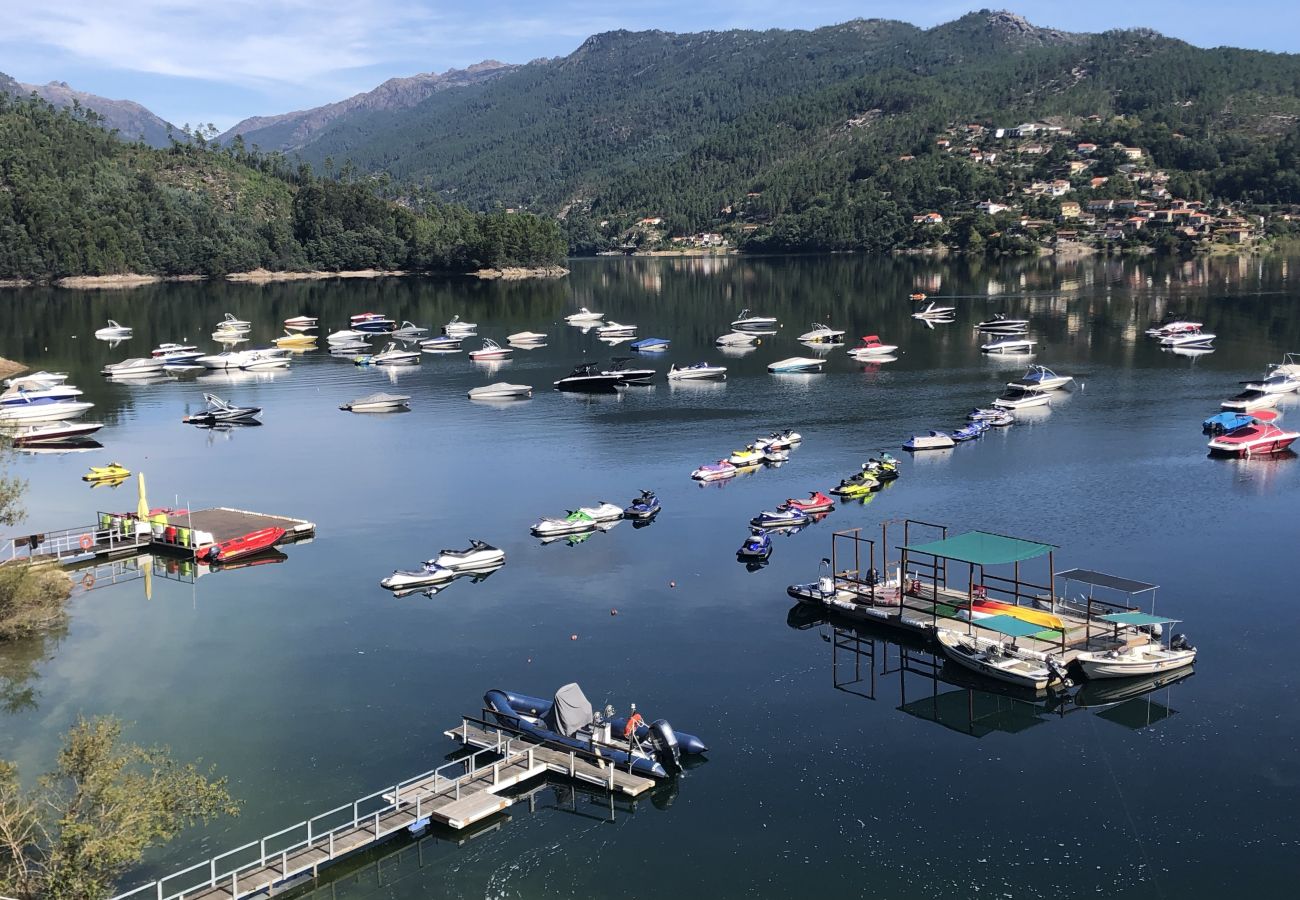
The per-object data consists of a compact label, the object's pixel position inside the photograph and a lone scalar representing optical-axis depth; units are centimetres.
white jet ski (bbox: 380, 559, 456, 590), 5141
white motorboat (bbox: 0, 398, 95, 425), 8838
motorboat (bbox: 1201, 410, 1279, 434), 7788
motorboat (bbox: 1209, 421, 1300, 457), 7344
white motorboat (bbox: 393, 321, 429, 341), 14375
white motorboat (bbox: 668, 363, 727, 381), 10954
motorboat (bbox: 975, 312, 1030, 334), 13712
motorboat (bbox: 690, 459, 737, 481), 6944
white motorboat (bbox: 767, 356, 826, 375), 11281
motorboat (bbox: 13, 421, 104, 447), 8412
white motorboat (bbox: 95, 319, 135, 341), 14212
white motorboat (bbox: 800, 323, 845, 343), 13362
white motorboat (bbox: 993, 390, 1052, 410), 8988
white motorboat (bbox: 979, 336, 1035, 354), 12131
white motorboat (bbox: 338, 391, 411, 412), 9712
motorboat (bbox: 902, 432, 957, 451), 7600
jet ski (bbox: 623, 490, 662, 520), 6141
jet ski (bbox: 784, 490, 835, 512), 6141
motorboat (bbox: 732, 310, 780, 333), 14712
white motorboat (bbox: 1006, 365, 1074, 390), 9781
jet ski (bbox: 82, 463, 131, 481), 7250
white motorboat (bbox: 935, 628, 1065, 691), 4044
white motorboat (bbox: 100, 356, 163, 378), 11756
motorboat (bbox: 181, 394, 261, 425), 9238
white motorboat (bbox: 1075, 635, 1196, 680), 4078
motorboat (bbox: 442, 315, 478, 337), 14500
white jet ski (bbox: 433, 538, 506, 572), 5297
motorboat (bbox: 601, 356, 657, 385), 10556
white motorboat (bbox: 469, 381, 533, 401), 10188
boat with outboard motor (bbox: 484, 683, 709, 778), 3481
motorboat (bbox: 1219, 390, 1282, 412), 8681
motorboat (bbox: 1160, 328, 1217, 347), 12162
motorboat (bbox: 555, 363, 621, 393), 10475
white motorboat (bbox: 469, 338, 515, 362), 12712
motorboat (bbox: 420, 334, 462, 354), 13662
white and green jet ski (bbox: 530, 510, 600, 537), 5868
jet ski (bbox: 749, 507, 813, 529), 5922
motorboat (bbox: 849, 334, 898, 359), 12012
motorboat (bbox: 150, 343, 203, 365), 12400
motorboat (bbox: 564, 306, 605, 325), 15775
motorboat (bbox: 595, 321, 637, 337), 14212
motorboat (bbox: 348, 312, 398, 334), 15512
